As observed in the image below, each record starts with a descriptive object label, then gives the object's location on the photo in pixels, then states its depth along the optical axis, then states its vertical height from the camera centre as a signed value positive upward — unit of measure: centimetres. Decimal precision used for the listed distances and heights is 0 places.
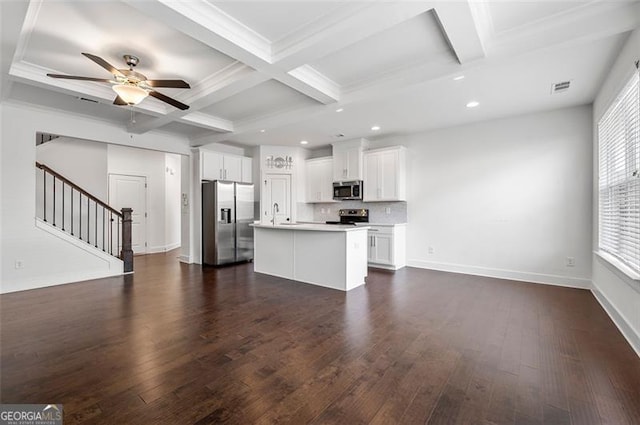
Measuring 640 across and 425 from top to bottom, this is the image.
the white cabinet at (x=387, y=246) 555 -75
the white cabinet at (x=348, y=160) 623 +112
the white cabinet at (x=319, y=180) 691 +73
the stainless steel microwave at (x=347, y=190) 629 +43
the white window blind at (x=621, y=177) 257 +35
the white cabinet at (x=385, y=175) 577 +73
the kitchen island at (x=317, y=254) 418 -73
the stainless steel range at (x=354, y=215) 648 -15
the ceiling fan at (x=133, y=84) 287 +130
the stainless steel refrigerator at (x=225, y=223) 617 -34
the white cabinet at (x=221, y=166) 641 +99
